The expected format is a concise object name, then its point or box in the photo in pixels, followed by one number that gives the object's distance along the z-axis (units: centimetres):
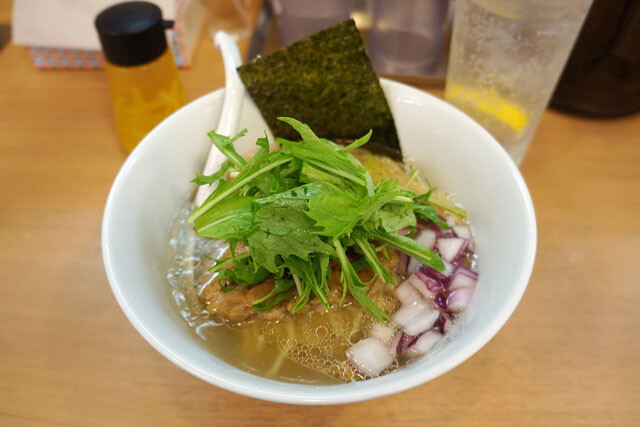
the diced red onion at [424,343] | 23
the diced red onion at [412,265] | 26
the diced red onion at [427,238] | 26
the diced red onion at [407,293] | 25
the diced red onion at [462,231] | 26
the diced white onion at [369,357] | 22
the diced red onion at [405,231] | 25
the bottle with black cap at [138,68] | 29
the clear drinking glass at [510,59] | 27
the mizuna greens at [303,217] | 20
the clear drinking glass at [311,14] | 38
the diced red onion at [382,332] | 23
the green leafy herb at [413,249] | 23
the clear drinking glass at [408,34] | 38
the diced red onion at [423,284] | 25
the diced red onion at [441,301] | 24
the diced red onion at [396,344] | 23
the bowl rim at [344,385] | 18
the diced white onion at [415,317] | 23
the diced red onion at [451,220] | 27
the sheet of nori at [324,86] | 27
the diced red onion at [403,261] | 26
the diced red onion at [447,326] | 23
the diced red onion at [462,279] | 24
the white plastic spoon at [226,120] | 27
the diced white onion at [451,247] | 26
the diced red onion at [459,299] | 24
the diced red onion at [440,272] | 25
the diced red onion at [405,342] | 23
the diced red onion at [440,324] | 24
